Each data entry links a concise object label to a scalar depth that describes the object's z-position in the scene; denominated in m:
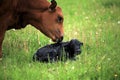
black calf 14.24
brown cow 14.25
